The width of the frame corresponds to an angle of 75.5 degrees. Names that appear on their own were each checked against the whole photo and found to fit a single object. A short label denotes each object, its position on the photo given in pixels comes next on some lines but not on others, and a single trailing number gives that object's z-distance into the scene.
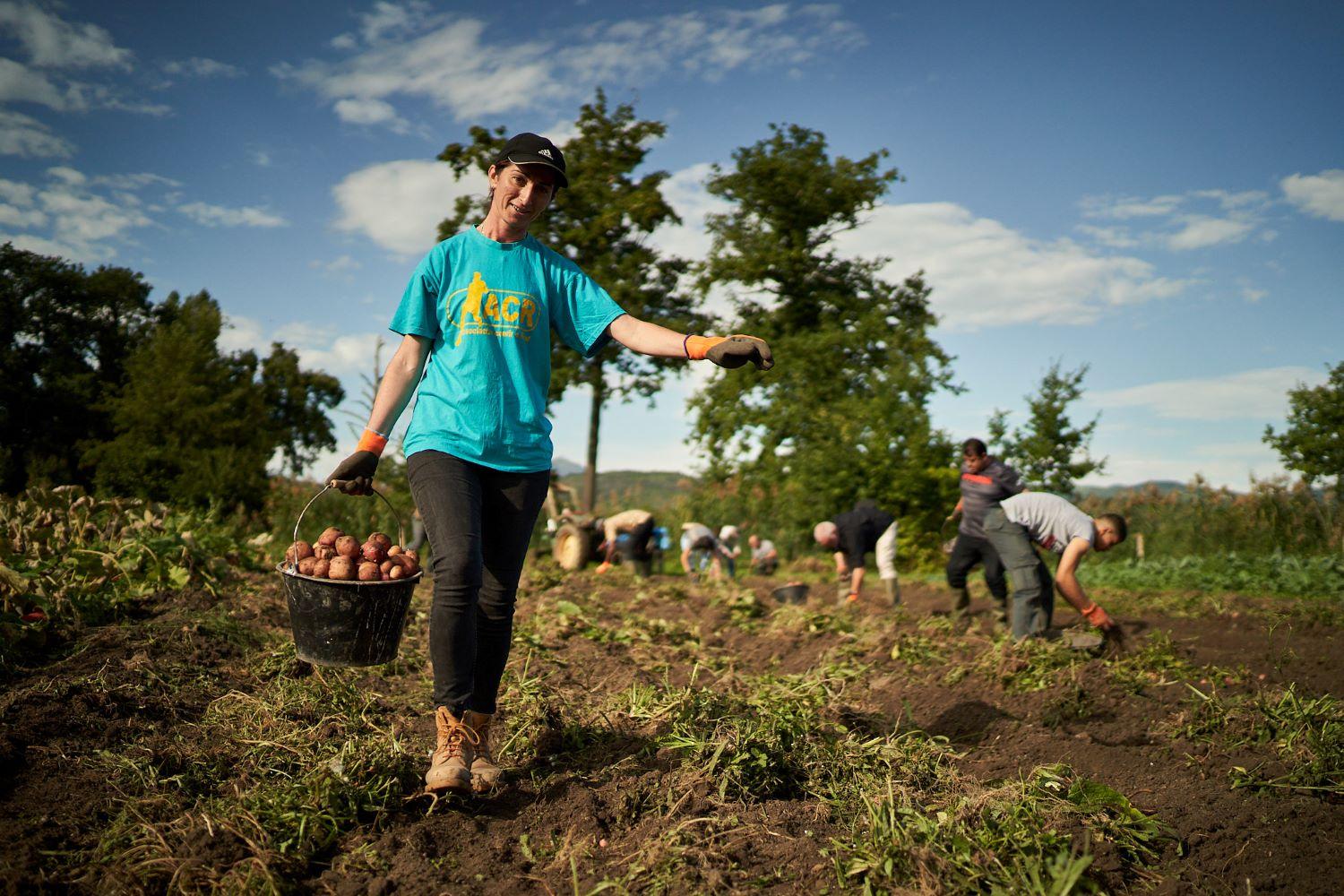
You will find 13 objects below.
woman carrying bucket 2.80
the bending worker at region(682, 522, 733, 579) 12.95
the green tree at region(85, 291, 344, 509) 21.84
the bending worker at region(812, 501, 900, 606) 9.70
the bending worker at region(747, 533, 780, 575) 15.70
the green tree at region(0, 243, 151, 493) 24.75
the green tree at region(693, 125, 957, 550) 17.84
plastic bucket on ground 9.24
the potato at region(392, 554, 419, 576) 3.26
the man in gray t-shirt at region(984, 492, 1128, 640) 5.94
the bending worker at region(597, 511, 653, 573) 11.95
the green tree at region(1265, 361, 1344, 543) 15.90
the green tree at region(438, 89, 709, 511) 19.67
